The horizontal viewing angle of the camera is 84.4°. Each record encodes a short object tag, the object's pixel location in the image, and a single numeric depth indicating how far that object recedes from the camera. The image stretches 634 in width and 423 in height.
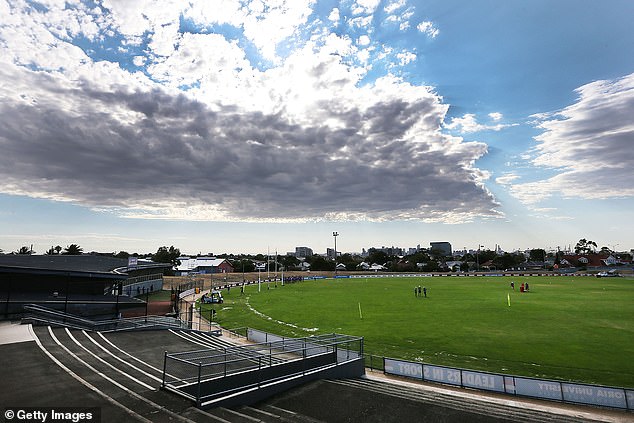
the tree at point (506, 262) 154.25
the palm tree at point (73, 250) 132.80
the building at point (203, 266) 116.50
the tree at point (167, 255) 137.00
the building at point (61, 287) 26.02
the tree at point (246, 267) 145.01
